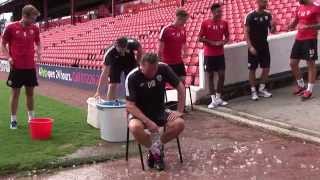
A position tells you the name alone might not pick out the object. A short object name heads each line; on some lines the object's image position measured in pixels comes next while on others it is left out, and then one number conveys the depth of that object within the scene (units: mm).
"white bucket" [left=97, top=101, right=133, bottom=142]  7199
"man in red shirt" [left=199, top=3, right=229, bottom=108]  9102
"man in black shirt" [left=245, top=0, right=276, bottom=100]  9203
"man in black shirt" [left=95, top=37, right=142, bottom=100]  7953
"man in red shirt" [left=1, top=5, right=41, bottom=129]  7930
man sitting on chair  5812
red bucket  7395
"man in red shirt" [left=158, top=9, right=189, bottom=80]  8594
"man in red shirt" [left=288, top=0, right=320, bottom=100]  8820
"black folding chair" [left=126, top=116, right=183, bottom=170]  5984
